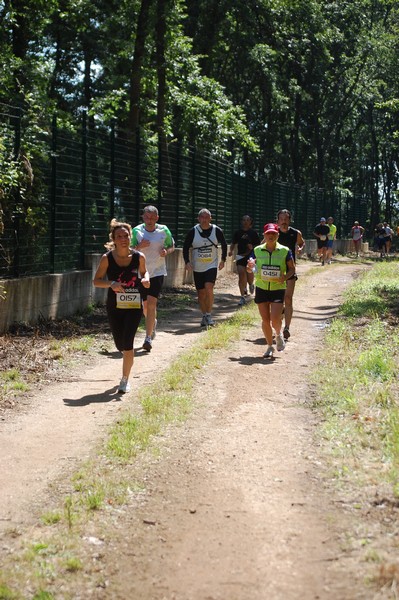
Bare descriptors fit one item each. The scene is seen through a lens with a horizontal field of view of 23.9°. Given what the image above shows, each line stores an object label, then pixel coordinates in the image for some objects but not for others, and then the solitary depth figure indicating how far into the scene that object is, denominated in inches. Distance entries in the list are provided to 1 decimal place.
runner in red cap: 453.1
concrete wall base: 490.2
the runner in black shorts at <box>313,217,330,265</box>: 1280.8
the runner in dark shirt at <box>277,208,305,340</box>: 494.9
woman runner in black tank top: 363.9
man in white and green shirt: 479.8
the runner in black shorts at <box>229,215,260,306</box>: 709.3
